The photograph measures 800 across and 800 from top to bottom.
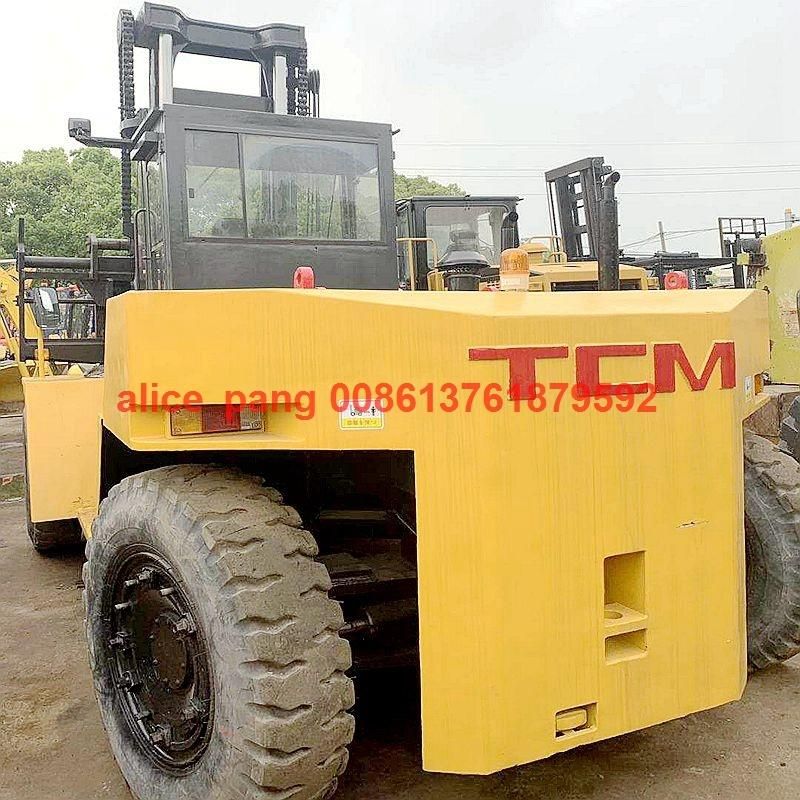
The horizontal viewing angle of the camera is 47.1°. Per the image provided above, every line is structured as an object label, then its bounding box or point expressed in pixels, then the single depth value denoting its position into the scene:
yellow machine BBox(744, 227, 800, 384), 7.38
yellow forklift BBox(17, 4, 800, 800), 2.42
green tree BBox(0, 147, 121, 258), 27.58
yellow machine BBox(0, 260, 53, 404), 6.07
